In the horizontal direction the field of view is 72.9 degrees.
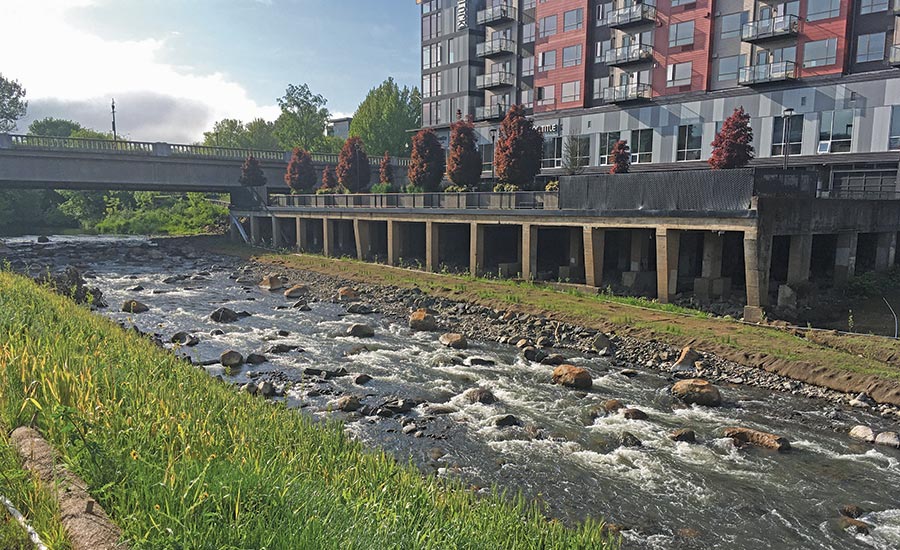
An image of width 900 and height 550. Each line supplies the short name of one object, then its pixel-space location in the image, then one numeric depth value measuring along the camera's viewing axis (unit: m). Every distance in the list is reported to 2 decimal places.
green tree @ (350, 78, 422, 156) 84.56
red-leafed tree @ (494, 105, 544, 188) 39.31
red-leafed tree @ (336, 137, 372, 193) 59.47
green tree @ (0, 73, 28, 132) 109.06
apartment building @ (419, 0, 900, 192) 37.75
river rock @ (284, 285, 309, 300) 36.41
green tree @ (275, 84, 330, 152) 96.62
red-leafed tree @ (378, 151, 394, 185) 56.56
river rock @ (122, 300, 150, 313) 30.45
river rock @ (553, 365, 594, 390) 18.97
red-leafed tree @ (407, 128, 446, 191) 48.16
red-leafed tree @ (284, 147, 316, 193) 65.56
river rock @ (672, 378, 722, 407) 17.58
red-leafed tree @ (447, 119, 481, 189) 43.56
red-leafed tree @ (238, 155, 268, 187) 65.38
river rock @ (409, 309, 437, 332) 27.27
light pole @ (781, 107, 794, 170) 34.30
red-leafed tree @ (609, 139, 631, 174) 40.34
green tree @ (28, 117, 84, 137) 117.06
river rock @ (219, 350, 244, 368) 21.23
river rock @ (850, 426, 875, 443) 15.05
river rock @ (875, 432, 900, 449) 14.75
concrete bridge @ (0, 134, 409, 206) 53.69
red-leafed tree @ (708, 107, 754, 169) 35.06
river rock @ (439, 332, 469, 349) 24.12
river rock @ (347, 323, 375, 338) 26.02
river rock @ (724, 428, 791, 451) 14.53
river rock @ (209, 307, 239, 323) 28.95
